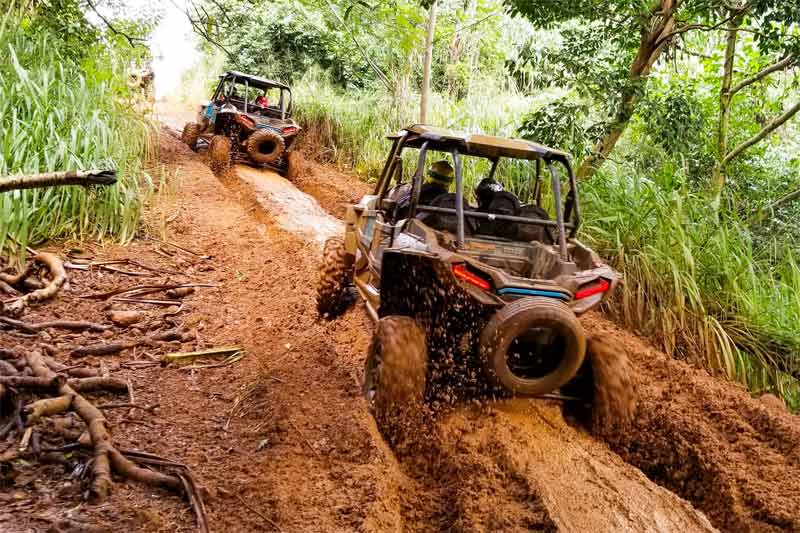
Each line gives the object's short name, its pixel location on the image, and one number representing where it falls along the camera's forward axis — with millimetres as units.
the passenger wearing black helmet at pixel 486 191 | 4422
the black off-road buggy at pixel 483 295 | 3277
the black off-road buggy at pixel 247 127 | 11422
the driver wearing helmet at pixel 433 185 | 4523
